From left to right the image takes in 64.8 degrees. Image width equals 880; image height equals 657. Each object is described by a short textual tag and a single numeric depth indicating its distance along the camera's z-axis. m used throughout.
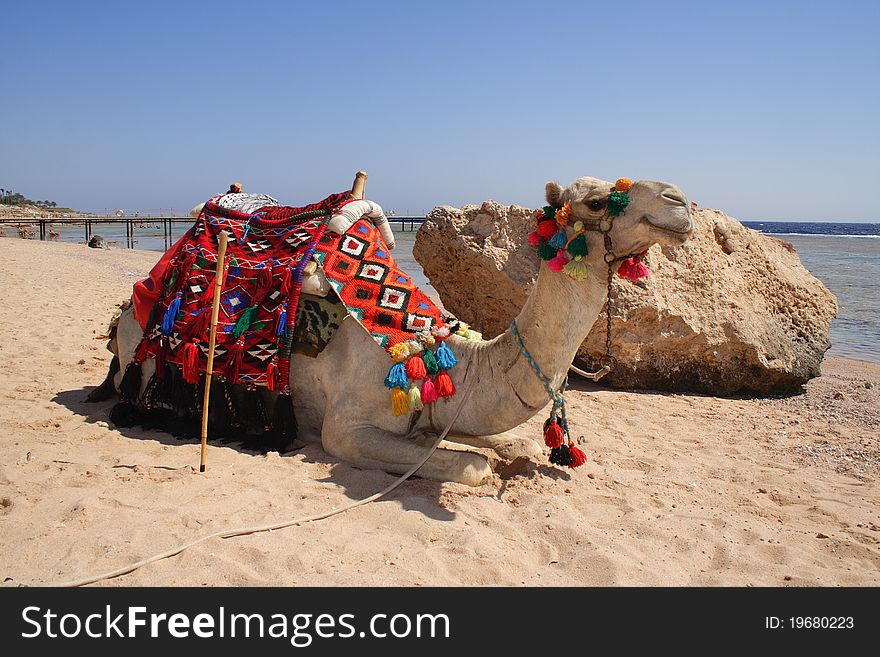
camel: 3.70
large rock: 7.12
